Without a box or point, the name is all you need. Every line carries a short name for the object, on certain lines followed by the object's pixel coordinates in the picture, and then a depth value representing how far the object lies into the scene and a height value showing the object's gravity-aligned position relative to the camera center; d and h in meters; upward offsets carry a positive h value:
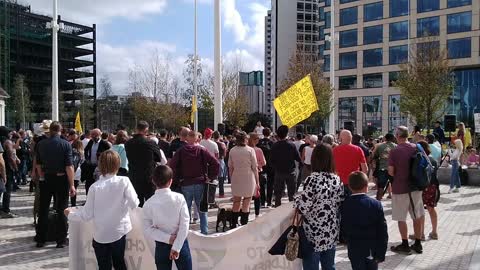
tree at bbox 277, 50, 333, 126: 44.66 +4.31
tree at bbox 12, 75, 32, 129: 68.19 +3.20
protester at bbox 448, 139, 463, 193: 16.44 -1.36
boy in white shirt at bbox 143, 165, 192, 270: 5.18 -1.01
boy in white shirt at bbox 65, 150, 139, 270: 5.70 -0.96
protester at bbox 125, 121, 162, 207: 9.30 -0.57
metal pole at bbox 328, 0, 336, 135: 28.72 +4.58
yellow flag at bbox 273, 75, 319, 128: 14.99 +0.69
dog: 10.10 -1.80
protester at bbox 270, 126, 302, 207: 10.95 -0.73
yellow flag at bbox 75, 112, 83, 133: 26.97 +0.18
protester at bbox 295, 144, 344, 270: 5.62 -1.00
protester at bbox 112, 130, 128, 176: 10.88 -0.49
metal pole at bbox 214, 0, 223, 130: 19.33 +2.34
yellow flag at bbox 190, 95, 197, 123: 30.86 +1.25
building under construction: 81.75 +12.83
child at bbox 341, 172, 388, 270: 5.44 -1.13
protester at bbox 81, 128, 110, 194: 12.34 -0.72
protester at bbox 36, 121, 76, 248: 8.87 -0.91
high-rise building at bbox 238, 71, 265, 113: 157.24 +11.23
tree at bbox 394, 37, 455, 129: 37.06 +3.13
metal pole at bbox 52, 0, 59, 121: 23.55 +2.84
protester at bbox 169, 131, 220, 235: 8.89 -0.76
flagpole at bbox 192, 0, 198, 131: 31.44 +2.82
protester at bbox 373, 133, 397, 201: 12.74 -0.90
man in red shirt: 8.73 -0.59
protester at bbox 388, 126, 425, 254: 8.45 -1.17
